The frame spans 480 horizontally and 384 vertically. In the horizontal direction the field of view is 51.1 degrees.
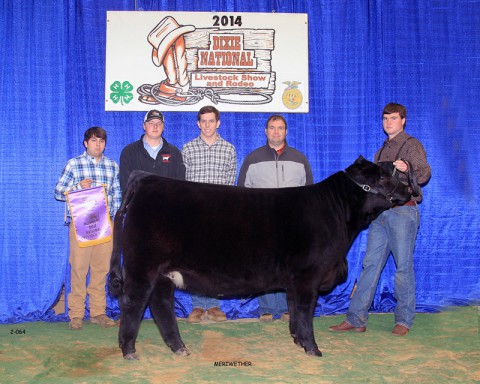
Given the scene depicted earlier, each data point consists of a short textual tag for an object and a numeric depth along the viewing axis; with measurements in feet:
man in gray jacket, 16.90
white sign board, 18.39
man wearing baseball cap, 16.31
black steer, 12.66
